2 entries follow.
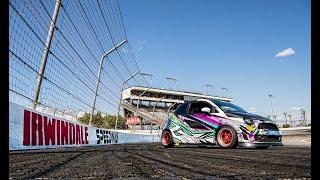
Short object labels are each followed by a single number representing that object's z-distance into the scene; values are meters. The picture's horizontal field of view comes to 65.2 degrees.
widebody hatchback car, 7.03
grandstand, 47.37
